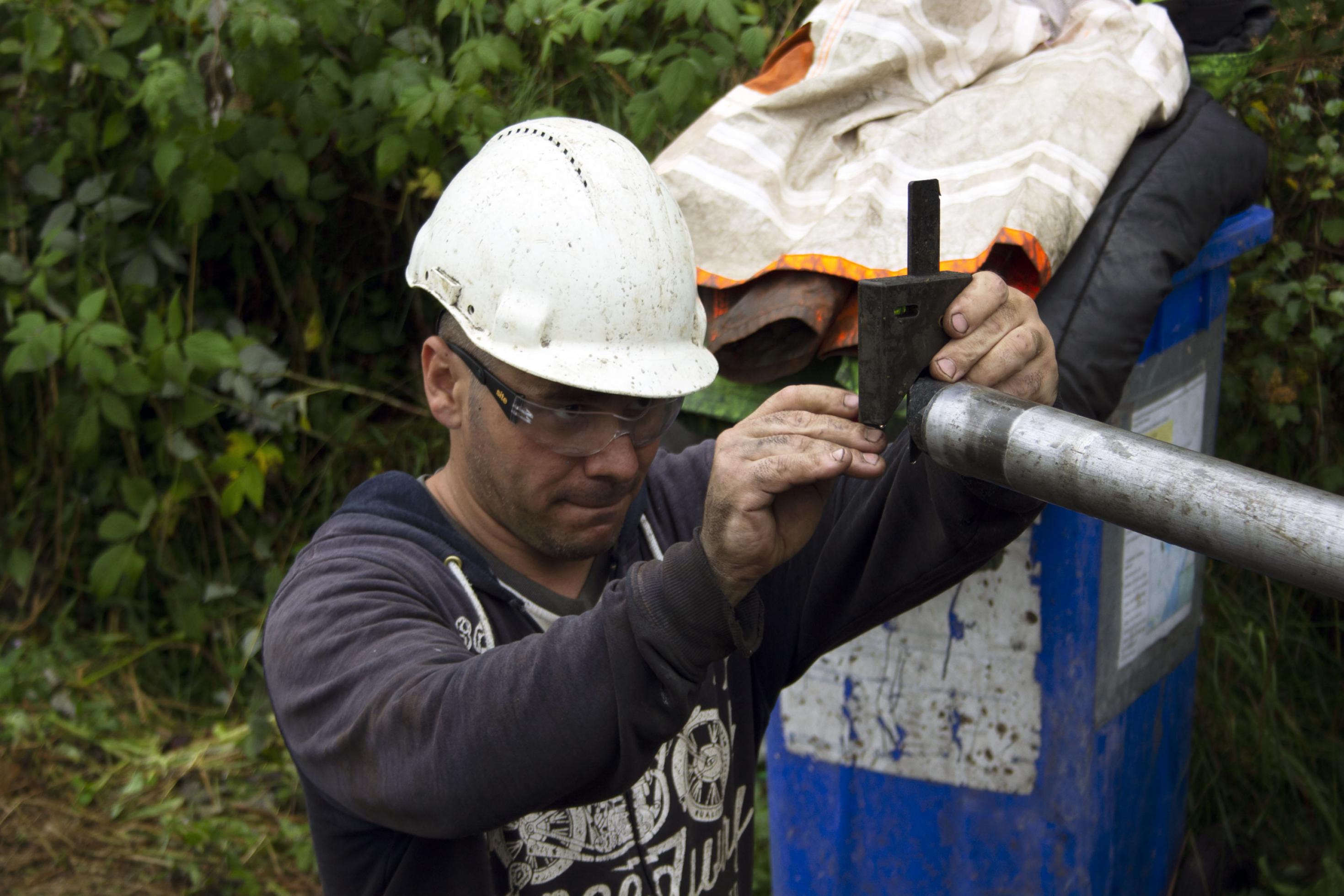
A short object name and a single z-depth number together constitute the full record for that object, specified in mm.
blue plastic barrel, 2383
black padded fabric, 2150
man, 1257
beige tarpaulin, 2197
